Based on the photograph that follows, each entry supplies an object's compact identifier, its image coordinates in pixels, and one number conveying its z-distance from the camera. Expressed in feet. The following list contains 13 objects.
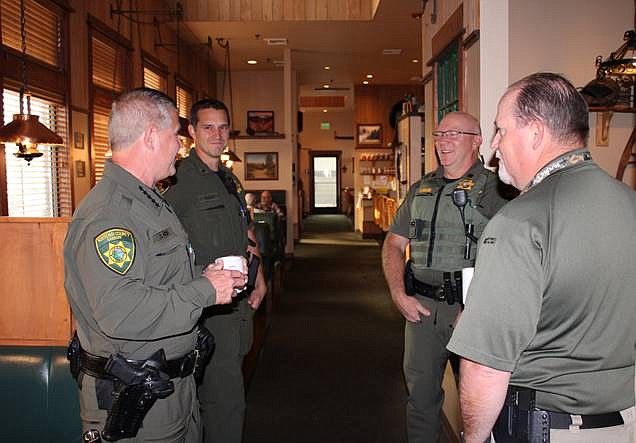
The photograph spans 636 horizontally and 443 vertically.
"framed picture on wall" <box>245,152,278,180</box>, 38.19
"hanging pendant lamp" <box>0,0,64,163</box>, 11.82
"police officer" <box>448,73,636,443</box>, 4.40
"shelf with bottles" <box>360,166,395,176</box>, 47.83
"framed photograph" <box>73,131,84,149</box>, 18.51
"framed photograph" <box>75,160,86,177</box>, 18.66
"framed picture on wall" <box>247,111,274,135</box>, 40.57
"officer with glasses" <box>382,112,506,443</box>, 9.10
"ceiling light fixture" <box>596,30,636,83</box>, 10.48
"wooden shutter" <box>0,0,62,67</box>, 14.87
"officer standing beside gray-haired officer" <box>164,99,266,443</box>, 9.17
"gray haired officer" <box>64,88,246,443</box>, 5.68
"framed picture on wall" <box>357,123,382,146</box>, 48.39
